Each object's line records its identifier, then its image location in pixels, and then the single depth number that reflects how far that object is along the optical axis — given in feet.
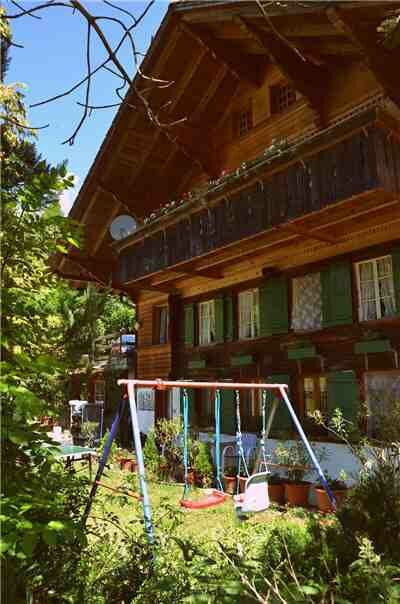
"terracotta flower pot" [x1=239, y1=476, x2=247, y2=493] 32.39
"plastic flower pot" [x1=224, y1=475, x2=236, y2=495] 32.89
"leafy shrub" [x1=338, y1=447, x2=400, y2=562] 13.39
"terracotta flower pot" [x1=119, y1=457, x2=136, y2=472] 41.26
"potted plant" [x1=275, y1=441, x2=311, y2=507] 29.63
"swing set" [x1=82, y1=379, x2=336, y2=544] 13.74
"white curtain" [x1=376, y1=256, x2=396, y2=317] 30.58
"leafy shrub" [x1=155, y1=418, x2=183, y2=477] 36.68
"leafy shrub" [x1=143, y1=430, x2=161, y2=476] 37.78
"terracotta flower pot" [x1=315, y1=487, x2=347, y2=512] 26.96
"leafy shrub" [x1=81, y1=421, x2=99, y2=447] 51.30
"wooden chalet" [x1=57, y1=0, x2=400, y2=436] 27.35
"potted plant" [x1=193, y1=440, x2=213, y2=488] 35.24
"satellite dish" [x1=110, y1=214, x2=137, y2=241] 50.01
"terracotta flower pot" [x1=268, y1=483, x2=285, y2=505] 30.60
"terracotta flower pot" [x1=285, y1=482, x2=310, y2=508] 29.63
